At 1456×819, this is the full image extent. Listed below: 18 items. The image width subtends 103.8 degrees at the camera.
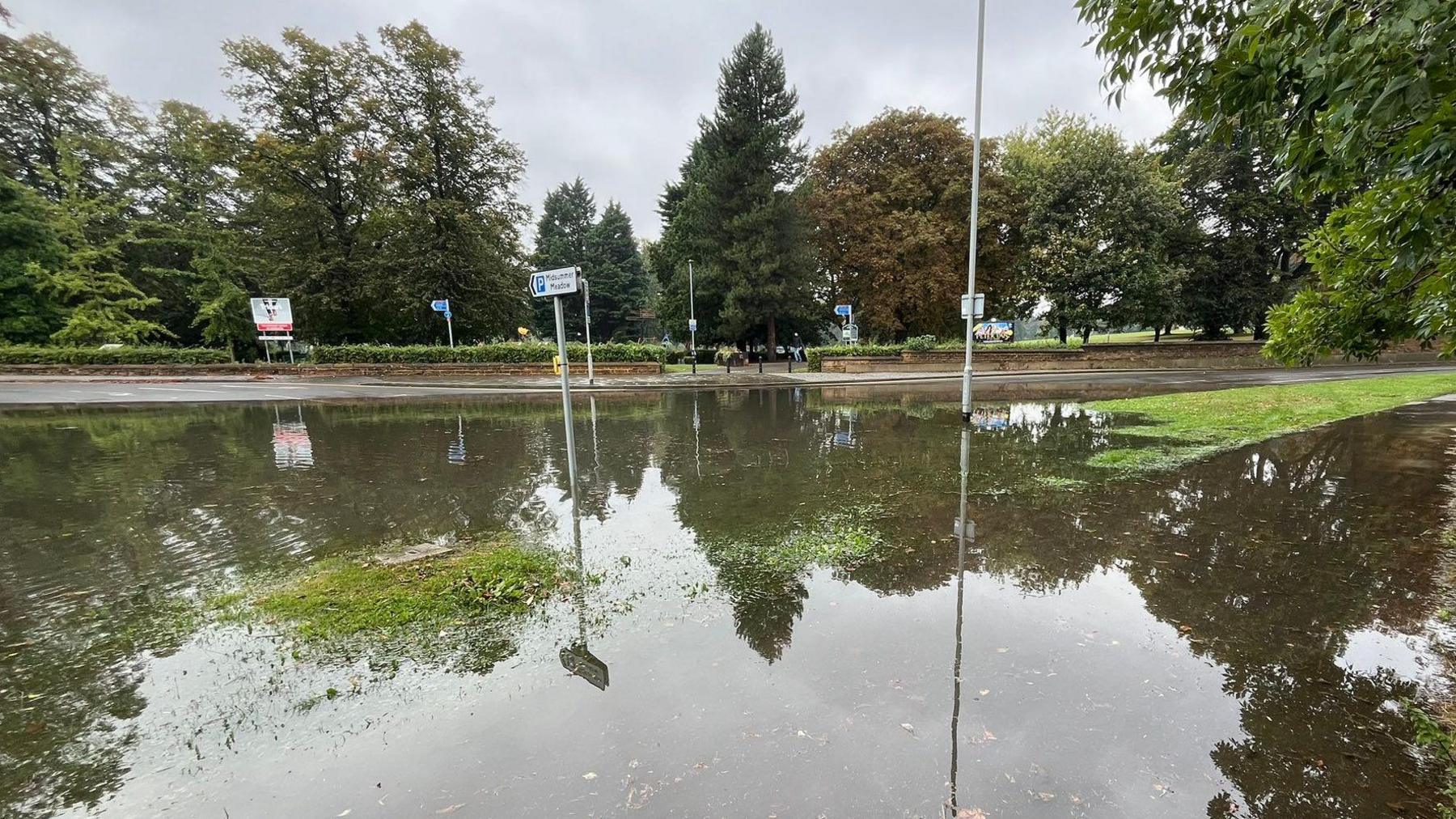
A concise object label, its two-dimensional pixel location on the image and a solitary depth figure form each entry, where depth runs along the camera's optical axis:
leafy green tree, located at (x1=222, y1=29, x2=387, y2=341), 30.25
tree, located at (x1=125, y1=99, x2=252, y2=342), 35.59
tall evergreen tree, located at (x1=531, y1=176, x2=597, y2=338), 60.56
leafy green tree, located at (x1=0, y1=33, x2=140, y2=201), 31.78
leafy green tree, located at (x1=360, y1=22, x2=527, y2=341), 31.30
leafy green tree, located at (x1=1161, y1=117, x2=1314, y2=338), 30.62
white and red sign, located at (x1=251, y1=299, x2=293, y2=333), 27.84
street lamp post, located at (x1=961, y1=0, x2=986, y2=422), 12.56
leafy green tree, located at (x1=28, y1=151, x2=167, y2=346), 30.30
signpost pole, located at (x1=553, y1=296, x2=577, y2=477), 6.03
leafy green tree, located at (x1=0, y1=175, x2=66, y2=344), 29.56
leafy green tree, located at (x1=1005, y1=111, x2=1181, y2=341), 29.98
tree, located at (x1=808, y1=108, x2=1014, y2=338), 34.12
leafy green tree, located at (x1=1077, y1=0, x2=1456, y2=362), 2.13
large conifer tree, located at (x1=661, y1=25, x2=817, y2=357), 34.56
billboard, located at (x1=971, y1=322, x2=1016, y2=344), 31.28
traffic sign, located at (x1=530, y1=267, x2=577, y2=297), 5.91
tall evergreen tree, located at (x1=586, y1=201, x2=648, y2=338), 58.97
